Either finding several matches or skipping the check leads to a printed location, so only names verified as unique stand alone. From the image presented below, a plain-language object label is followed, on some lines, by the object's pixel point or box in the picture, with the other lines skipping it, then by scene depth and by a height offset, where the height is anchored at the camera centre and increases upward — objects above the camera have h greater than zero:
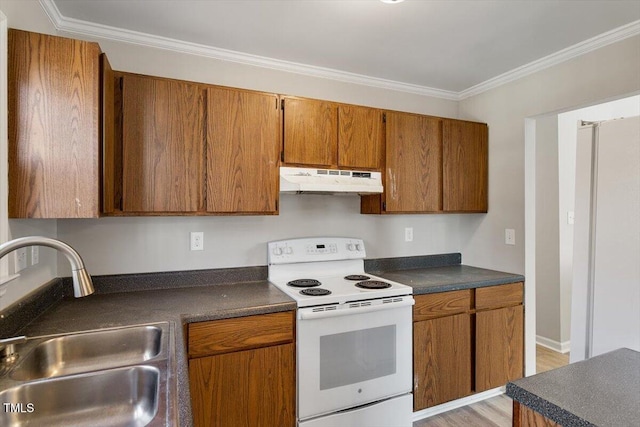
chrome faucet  0.94 -0.14
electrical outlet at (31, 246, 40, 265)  1.53 -0.22
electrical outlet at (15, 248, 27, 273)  1.36 -0.21
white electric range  1.83 -0.81
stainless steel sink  0.92 -0.53
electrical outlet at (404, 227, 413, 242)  2.84 -0.20
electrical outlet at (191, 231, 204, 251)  2.16 -0.20
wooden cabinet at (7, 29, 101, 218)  1.34 +0.34
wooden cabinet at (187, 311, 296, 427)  1.62 -0.81
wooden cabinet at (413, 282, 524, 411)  2.19 -0.90
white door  1.82 -0.16
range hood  2.07 +0.19
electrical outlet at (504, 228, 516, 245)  2.59 -0.20
